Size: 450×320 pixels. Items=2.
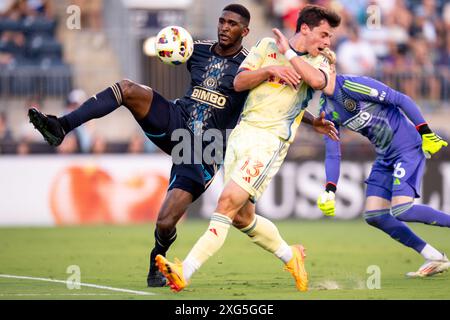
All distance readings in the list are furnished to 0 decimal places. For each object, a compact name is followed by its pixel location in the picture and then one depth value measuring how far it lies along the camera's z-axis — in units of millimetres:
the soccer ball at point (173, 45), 18219
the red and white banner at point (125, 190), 34469
